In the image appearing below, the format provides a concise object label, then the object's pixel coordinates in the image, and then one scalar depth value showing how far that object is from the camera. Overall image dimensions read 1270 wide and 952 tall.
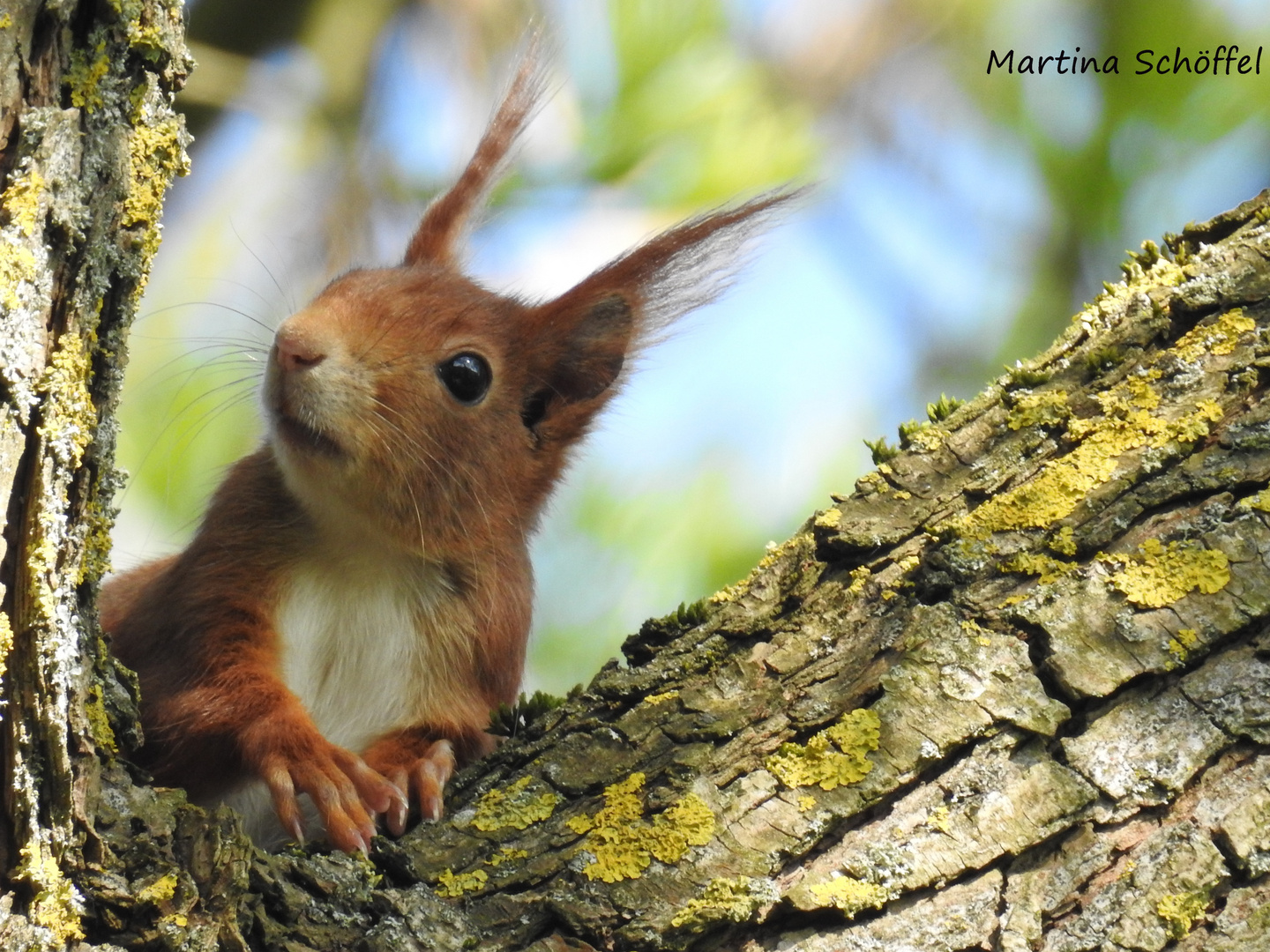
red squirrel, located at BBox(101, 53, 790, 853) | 5.45
